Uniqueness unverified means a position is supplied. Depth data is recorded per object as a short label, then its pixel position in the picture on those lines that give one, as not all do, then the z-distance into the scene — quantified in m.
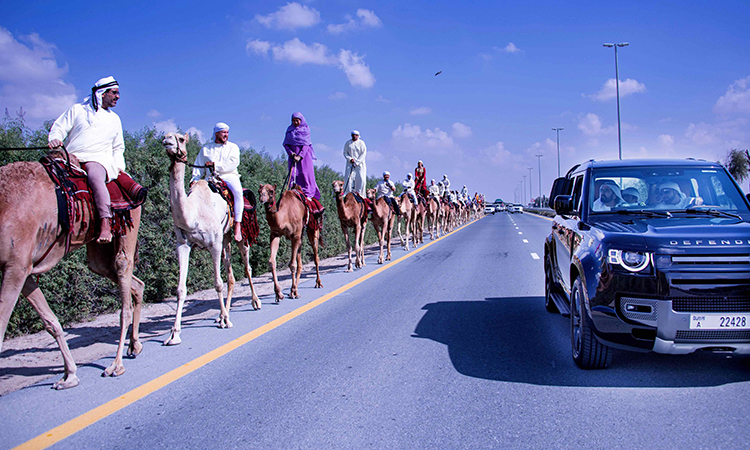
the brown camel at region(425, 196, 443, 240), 27.43
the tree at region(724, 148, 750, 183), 51.75
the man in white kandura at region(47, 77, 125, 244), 5.34
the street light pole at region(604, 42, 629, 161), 38.13
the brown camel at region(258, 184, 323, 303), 9.42
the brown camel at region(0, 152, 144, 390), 4.48
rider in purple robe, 11.13
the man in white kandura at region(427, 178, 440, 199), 31.16
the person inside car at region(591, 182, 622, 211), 5.99
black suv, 4.24
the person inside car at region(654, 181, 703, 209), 5.80
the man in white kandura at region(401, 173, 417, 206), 22.41
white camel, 6.59
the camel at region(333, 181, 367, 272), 13.66
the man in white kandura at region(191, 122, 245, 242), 8.41
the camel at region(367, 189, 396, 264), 17.86
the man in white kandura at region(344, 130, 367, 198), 15.23
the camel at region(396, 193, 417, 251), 21.15
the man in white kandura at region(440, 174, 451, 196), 34.25
